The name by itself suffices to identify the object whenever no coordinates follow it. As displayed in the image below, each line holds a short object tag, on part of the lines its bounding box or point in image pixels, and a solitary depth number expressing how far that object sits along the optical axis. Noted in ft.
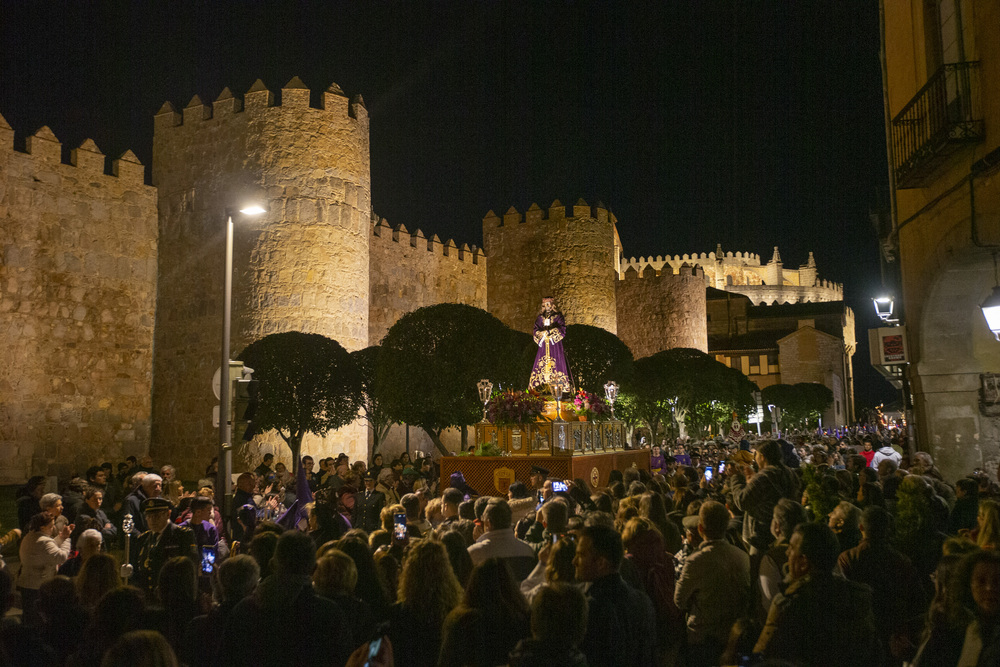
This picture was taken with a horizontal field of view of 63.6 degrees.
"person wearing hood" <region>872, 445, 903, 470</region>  34.22
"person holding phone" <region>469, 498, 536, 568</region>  15.42
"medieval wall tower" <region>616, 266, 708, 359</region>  112.78
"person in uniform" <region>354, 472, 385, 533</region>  26.05
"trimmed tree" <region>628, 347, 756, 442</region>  97.35
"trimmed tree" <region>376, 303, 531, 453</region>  60.95
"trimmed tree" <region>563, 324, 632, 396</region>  82.28
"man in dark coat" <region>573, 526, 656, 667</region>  10.61
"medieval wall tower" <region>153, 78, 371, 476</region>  66.69
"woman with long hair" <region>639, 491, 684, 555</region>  18.25
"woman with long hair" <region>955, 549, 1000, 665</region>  9.07
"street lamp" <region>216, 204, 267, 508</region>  29.55
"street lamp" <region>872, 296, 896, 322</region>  44.55
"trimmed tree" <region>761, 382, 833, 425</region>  169.07
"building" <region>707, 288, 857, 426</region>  188.14
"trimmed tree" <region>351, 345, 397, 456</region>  64.44
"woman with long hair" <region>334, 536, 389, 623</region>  12.89
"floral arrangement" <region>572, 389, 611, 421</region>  46.03
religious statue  48.55
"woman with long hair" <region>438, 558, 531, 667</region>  10.34
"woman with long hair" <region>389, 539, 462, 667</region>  11.23
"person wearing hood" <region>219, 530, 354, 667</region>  10.75
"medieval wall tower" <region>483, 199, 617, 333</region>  96.07
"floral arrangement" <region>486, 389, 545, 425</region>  43.70
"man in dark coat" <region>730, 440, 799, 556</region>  17.44
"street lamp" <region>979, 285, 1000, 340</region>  23.69
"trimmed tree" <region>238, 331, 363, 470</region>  57.93
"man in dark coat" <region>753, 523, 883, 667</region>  10.68
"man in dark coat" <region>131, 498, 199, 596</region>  18.22
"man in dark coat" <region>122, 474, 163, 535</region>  23.56
